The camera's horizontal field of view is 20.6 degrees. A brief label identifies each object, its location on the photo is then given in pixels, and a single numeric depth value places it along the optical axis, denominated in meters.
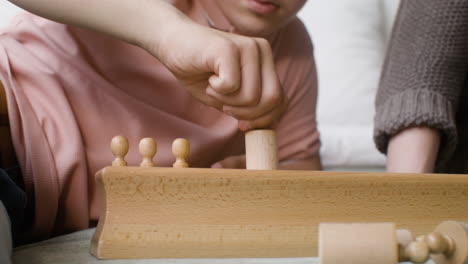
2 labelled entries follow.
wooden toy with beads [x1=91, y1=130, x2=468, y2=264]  1.00
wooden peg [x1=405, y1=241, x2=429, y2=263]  0.91
